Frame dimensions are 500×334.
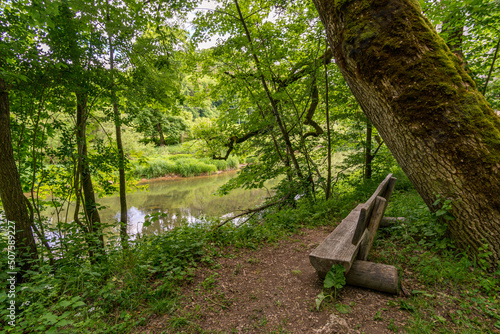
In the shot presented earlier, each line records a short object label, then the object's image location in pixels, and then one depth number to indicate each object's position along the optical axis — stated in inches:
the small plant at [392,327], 61.3
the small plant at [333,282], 76.5
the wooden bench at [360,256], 75.8
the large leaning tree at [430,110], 72.9
